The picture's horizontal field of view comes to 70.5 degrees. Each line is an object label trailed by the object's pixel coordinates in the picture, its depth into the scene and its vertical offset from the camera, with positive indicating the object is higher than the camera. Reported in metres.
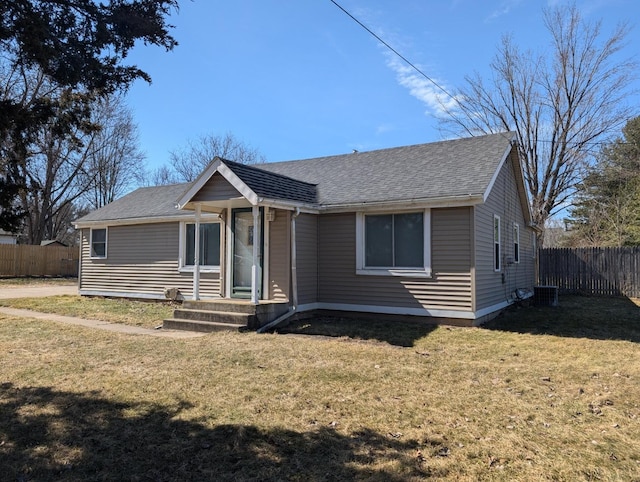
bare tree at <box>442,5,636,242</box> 23.73 +8.65
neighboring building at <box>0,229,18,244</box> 37.56 +1.61
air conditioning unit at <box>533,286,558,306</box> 14.47 -1.13
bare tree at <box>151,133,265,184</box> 36.54 +8.36
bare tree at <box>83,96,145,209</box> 34.97 +8.23
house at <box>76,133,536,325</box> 9.59 +0.60
